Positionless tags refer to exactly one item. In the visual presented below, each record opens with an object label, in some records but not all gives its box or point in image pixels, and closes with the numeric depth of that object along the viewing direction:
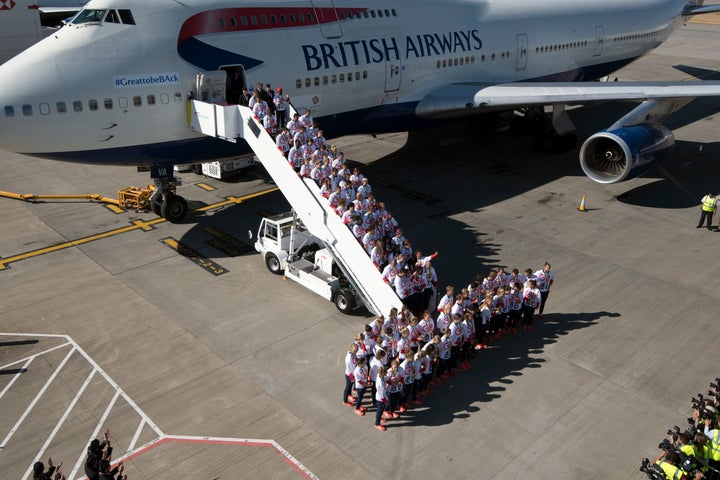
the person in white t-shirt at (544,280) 14.77
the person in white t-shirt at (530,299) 14.48
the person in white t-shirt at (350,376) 11.98
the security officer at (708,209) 19.97
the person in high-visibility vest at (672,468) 9.30
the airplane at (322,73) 17.19
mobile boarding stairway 14.61
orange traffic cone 21.66
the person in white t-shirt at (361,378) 11.86
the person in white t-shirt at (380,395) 11.67
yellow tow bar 21.48
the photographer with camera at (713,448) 9.66
